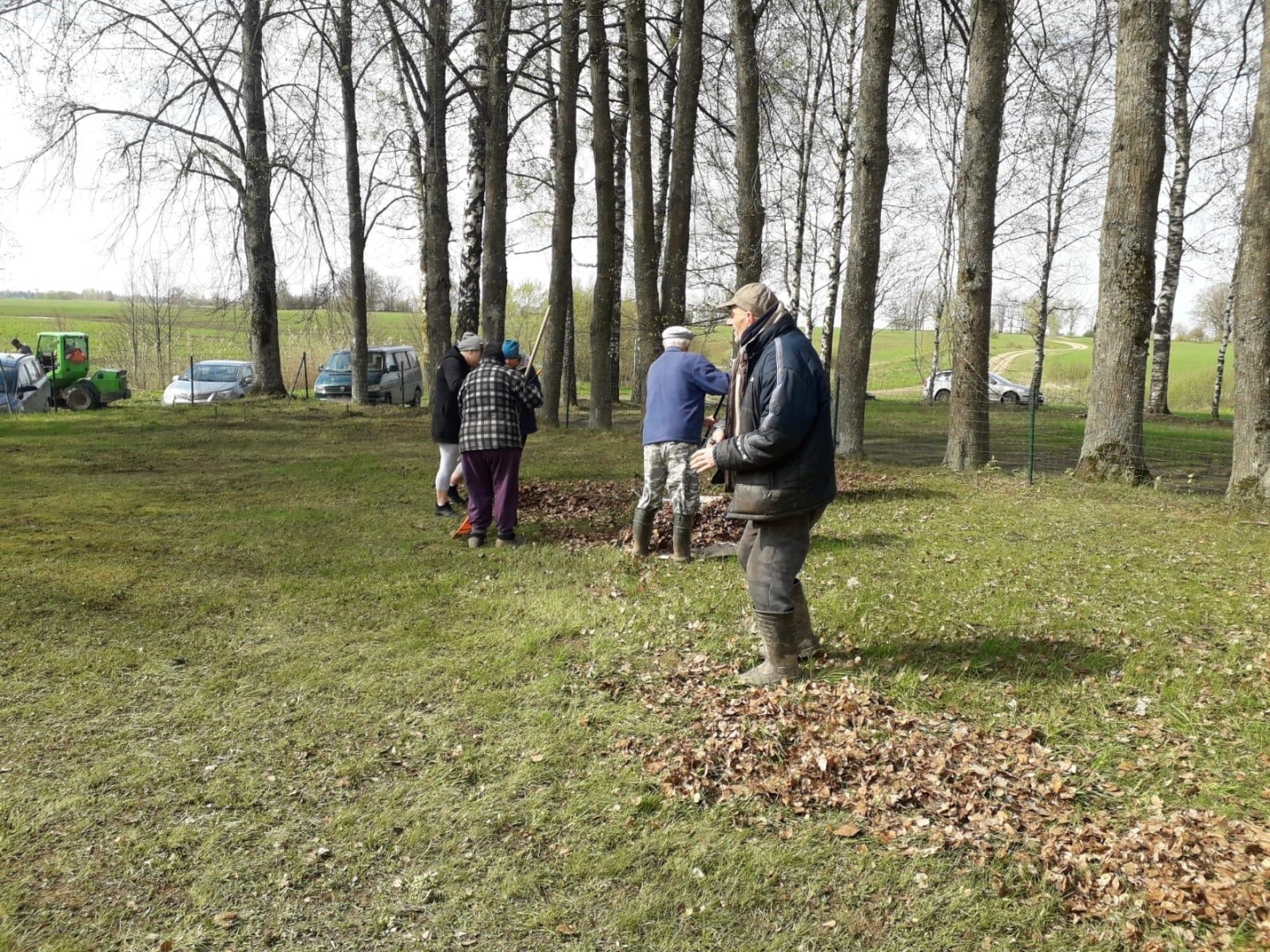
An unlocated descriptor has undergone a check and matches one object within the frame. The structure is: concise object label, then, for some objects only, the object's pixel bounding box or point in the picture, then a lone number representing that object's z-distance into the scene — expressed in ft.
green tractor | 80.48
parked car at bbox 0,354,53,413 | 71.87
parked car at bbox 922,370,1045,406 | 127.44
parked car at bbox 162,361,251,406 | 85.92
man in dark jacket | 15.14
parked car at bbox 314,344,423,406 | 93.86
